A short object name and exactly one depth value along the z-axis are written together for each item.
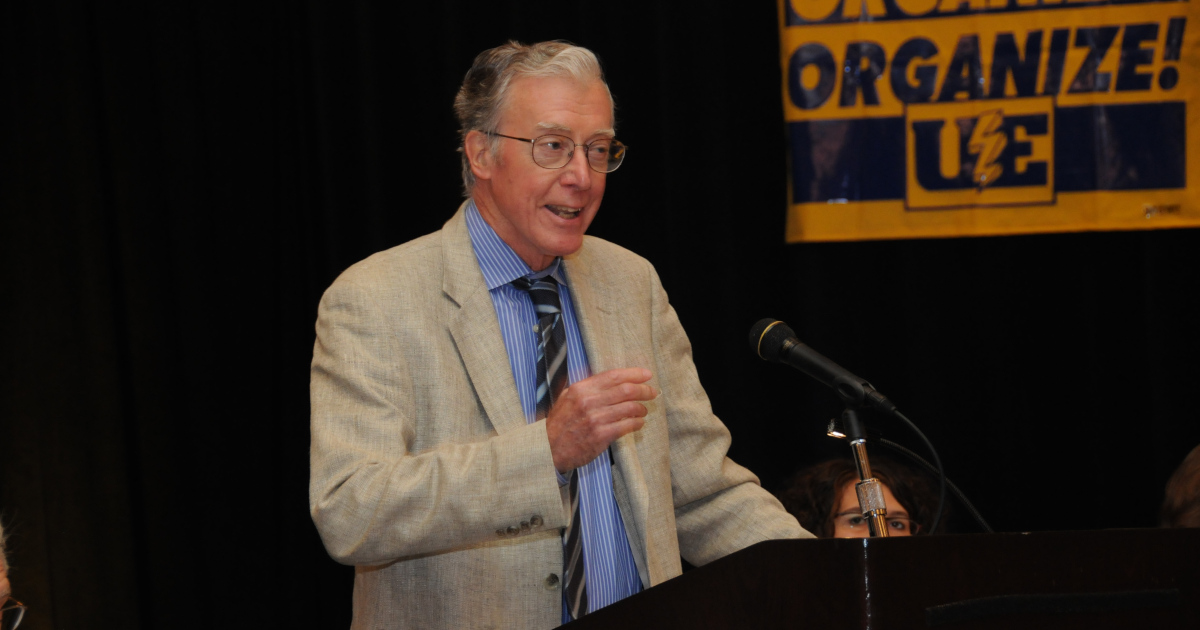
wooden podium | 4.25
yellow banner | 5.69
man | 4.58
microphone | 4.55
